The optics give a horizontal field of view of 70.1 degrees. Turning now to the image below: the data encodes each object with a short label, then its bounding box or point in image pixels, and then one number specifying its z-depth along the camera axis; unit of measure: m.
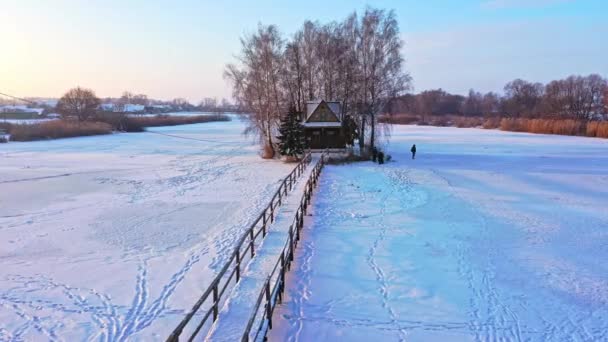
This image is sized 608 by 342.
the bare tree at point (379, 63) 33.69
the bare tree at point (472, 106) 129.88
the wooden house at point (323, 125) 31.94
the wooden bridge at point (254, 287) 6.27
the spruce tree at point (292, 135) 31.58
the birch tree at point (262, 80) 34.59
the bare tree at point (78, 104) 76.69
